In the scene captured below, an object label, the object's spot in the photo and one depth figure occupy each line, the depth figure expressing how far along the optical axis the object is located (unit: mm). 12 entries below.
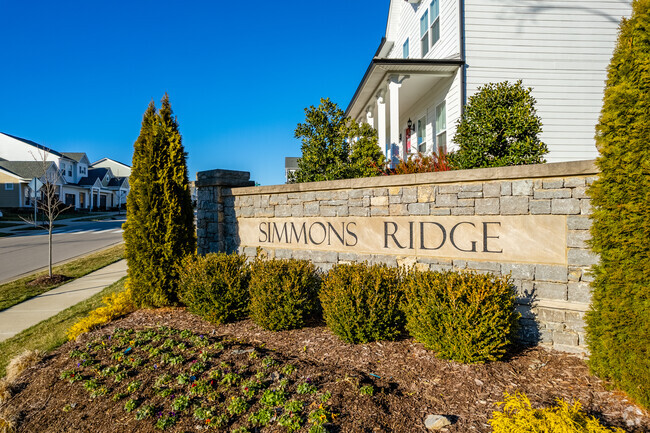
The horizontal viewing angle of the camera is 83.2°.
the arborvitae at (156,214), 5891
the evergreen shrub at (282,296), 4727
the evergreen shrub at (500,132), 6027
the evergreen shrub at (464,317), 3568
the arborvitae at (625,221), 2961
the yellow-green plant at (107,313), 5078
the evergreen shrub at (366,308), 4172
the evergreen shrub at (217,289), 5180
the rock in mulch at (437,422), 2684
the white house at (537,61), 10016
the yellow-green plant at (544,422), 2264
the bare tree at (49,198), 8875
